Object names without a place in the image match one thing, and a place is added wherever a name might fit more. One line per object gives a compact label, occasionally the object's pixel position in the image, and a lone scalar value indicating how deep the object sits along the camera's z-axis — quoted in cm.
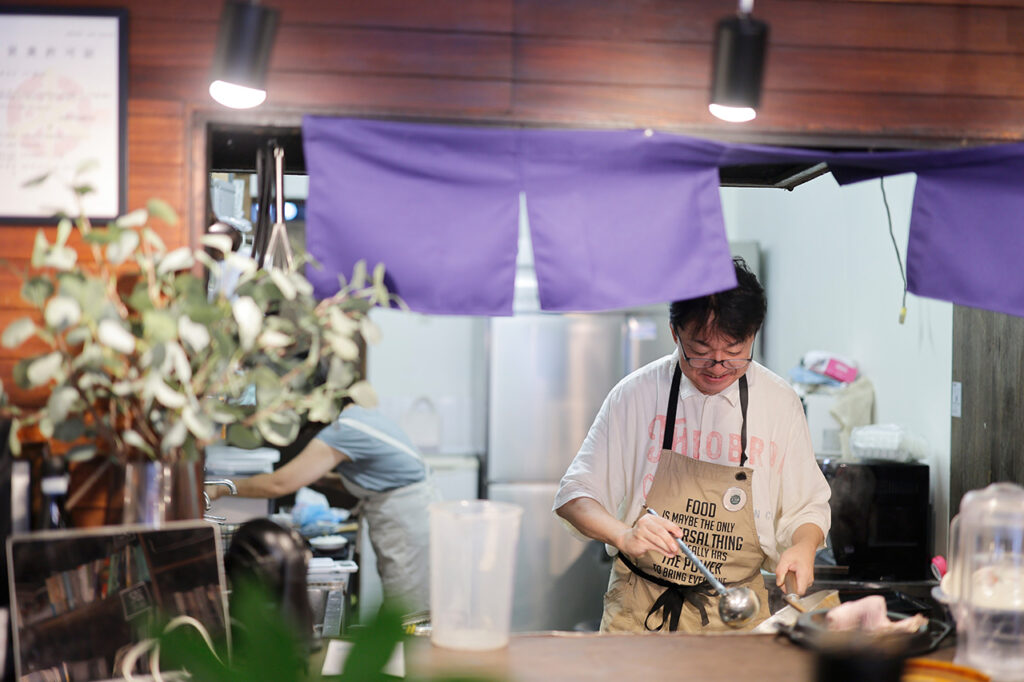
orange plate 212
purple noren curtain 249
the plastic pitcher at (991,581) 218
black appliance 425
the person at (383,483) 427
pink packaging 497
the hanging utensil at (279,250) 271
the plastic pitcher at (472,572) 216
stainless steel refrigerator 572
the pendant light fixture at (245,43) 226
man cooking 305
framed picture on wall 243
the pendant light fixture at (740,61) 241
